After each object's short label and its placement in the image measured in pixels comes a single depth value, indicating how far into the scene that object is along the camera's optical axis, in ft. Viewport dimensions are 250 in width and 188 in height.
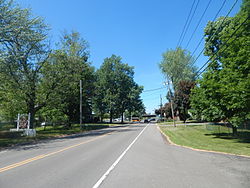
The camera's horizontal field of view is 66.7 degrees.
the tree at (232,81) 41.04
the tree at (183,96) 127.91
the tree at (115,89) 180.24
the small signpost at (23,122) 87.78
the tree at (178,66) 146.82
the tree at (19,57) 59.47
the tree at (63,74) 87.56
